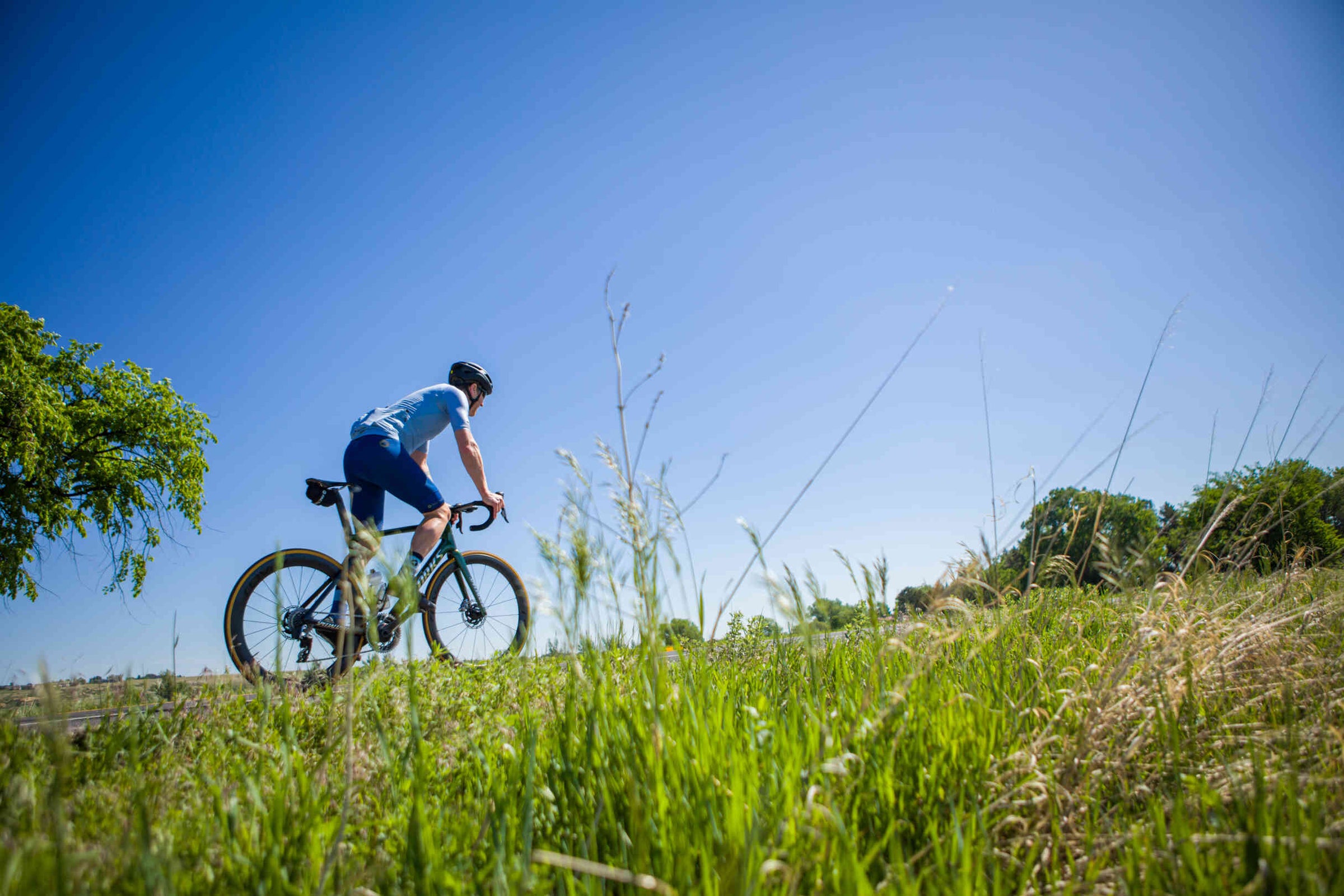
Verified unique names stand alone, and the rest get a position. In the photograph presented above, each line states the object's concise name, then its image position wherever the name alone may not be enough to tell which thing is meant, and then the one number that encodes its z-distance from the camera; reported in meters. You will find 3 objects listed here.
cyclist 4.79
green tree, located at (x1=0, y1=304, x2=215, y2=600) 17.30
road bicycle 4.43
